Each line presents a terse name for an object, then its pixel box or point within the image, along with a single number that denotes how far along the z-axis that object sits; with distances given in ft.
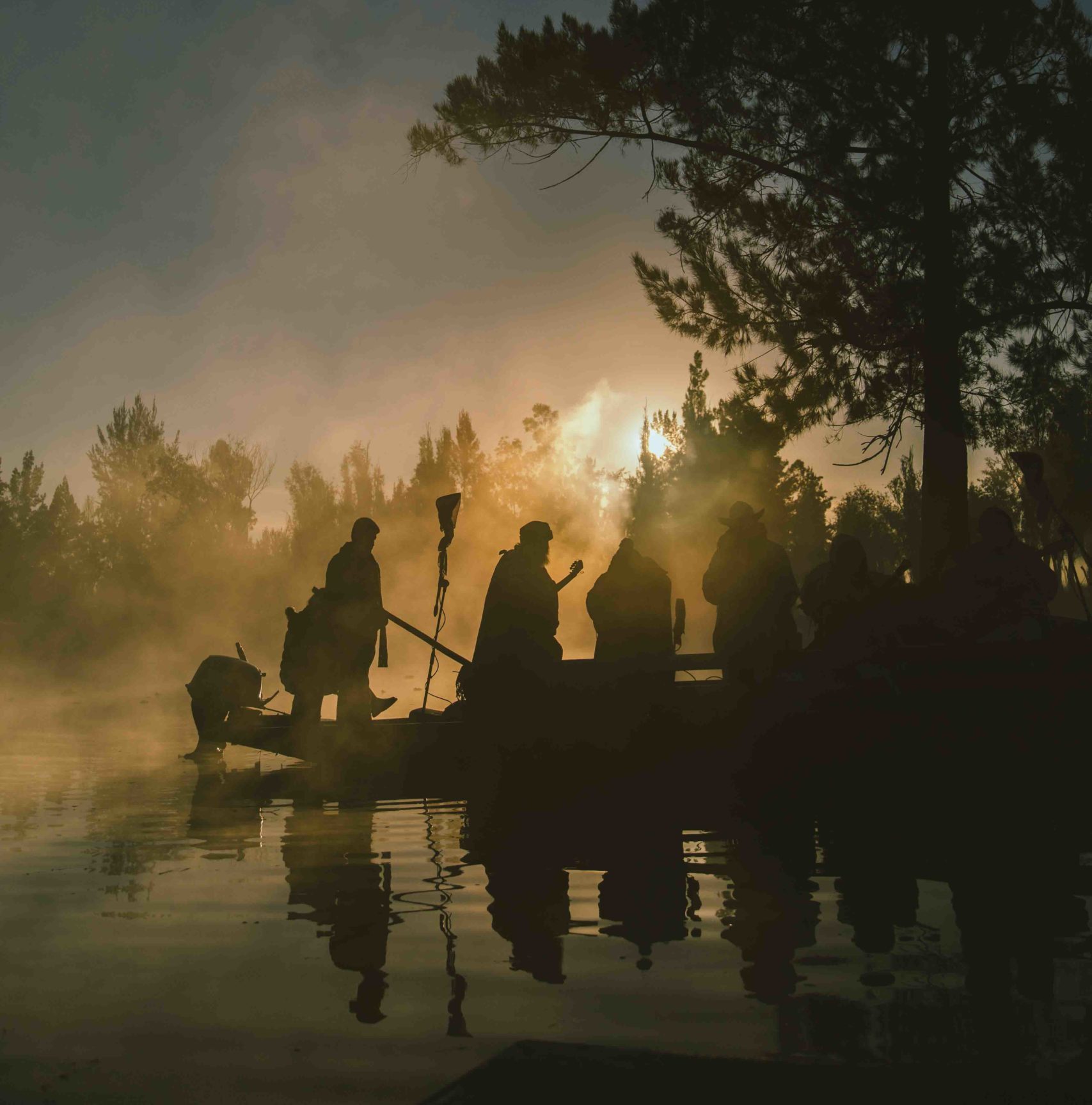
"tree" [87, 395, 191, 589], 183.93
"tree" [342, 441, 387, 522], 248.11
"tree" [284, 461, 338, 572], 228.43
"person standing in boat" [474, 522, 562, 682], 29.71
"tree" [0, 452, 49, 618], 167.63
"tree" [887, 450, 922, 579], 147.54
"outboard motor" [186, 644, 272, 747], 39.19
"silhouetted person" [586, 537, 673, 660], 30.35
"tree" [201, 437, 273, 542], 200.64
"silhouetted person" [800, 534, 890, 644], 27.71
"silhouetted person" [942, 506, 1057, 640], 26.43
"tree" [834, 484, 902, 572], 202.39
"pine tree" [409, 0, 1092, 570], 36.58
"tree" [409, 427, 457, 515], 226.58
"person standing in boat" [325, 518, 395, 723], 35.35
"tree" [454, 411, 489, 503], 219.82
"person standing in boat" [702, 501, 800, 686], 28.68
